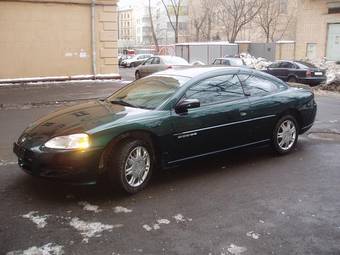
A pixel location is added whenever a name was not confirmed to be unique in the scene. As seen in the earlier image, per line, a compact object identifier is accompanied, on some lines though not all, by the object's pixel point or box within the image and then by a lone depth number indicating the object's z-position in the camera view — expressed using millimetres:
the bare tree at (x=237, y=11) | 48525
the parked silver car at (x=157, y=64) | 22156
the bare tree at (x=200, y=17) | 60031
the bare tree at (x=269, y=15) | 51031
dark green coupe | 4961
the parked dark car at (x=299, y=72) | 20641
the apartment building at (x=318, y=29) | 30547
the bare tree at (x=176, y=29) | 52562
